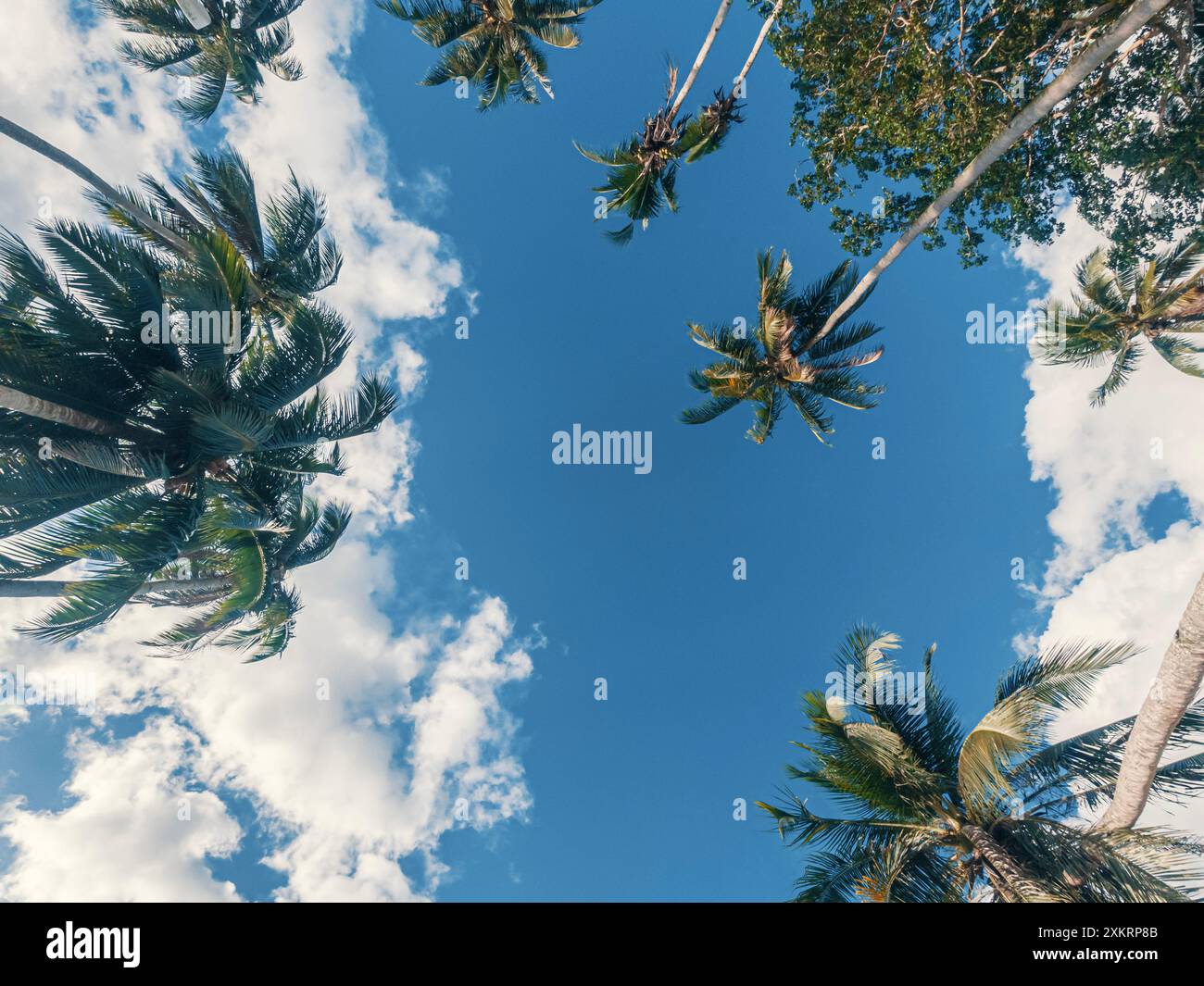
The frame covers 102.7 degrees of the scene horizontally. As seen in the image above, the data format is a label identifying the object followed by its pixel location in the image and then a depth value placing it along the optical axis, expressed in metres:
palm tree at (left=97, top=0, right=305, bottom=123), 9.98
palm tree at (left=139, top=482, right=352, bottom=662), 7.55
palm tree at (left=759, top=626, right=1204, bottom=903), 6.23
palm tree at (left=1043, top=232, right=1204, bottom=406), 10.34
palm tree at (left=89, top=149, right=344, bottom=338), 8.31
